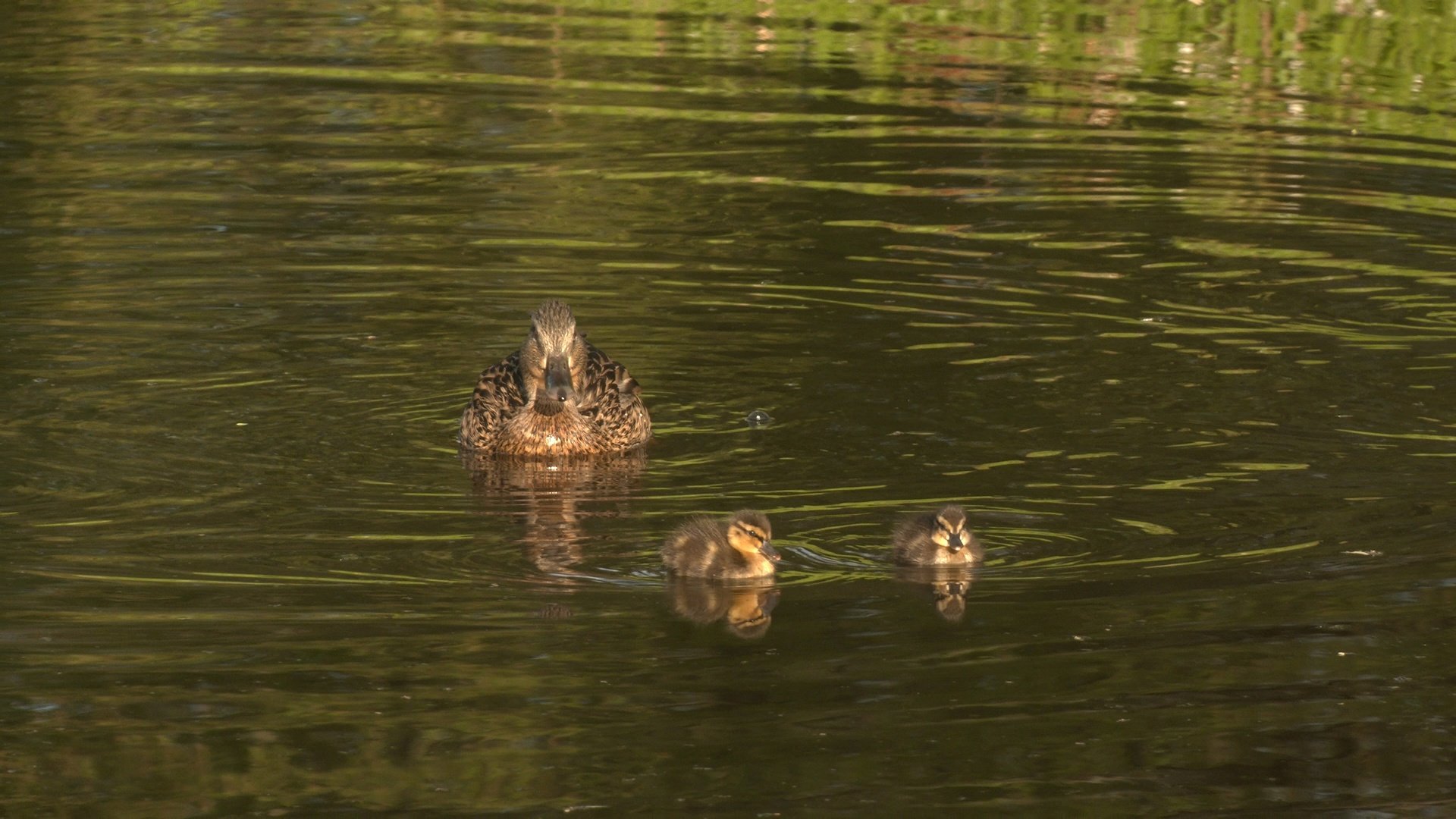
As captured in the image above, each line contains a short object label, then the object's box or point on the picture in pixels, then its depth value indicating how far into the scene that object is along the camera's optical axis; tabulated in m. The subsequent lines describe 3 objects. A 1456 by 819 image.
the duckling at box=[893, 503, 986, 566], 16.55
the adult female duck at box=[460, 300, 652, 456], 21.31
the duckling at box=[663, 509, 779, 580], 16.67
